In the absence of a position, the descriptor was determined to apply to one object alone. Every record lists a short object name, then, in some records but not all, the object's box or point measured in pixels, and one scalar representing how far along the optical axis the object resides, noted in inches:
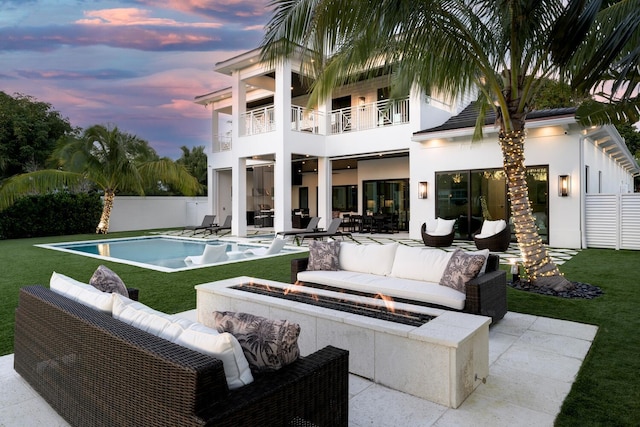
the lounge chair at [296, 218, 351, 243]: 507.8
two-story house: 458.3
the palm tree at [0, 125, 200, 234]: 595.2
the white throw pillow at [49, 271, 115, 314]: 103.8
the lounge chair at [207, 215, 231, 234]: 653.7
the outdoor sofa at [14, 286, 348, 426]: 68.6
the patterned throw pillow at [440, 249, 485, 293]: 173.6
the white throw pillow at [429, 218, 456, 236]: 469.4
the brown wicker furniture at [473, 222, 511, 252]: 414.3
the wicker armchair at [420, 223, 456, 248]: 462.9
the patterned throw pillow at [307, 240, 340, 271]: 220.4
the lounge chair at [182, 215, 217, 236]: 701.9
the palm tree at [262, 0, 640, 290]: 170.2
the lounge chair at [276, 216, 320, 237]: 526.8
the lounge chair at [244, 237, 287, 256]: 415.2
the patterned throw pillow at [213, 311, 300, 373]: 81.8
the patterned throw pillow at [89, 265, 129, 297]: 132.1
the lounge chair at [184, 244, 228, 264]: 355.3
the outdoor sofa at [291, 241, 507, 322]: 168.2
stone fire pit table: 113.0
